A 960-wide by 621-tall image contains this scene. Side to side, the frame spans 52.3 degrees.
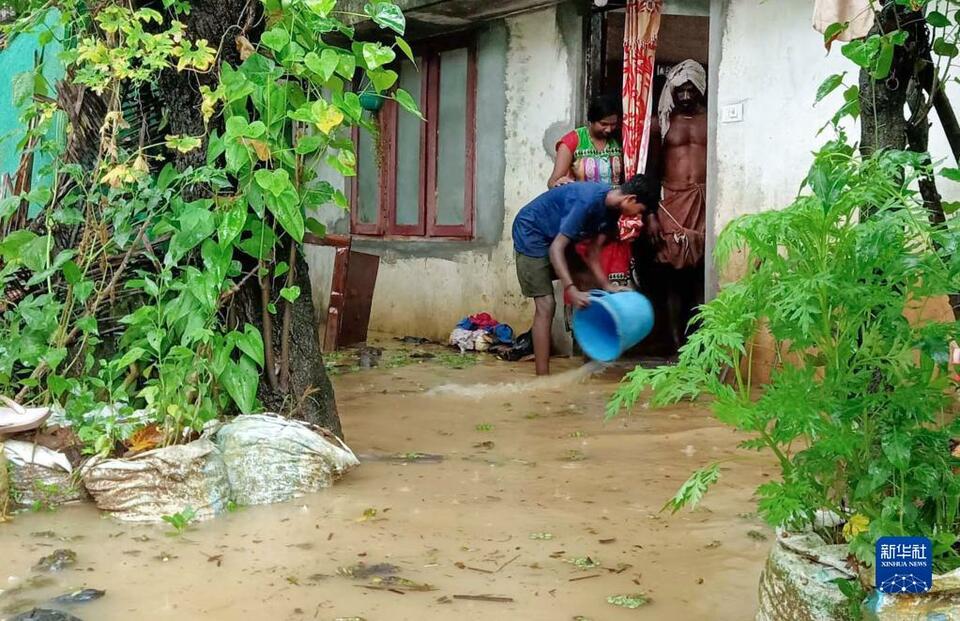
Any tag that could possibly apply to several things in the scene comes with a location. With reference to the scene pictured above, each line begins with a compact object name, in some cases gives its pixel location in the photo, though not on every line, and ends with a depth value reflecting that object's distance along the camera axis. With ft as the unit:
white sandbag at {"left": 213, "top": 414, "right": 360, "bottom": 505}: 11.10
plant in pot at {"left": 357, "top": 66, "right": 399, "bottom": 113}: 11.23
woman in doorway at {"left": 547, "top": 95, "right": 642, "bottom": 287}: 22.70
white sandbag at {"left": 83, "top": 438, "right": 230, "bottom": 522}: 10.44
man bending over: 19.45
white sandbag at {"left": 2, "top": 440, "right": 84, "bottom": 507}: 10.75
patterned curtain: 22.29
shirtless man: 23.77
